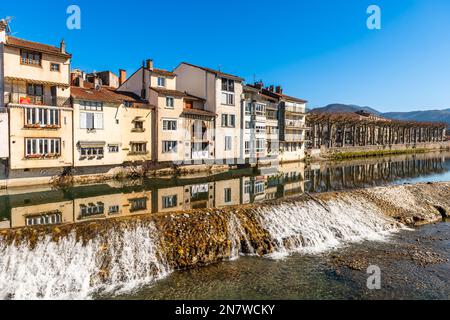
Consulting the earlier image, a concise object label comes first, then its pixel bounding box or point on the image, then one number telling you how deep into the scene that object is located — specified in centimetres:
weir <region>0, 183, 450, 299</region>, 1167
